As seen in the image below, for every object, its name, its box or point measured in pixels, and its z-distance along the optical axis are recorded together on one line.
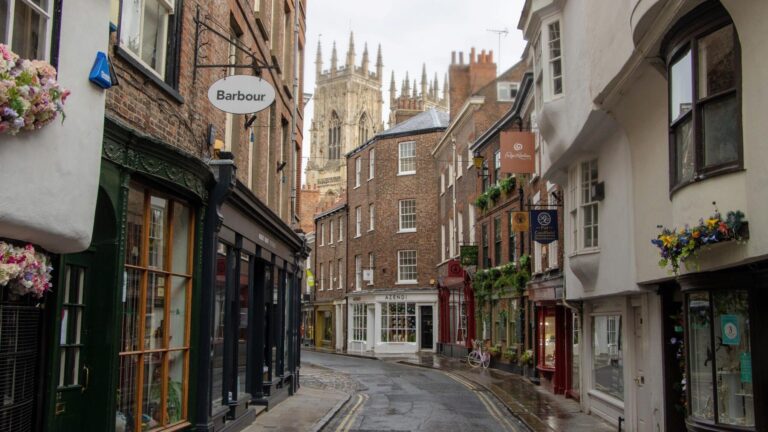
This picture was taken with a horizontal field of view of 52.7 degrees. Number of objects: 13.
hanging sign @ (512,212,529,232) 22.42
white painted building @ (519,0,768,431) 8.31
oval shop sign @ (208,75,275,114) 11.12
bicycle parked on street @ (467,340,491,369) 30.12
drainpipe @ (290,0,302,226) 21.77
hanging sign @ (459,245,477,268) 31.81
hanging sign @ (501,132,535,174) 21.14
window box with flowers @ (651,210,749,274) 8.05
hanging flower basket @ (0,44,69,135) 5.04
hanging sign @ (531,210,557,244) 19.59
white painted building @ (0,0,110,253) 5.59
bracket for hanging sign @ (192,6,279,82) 10.97
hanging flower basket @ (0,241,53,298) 5.38
